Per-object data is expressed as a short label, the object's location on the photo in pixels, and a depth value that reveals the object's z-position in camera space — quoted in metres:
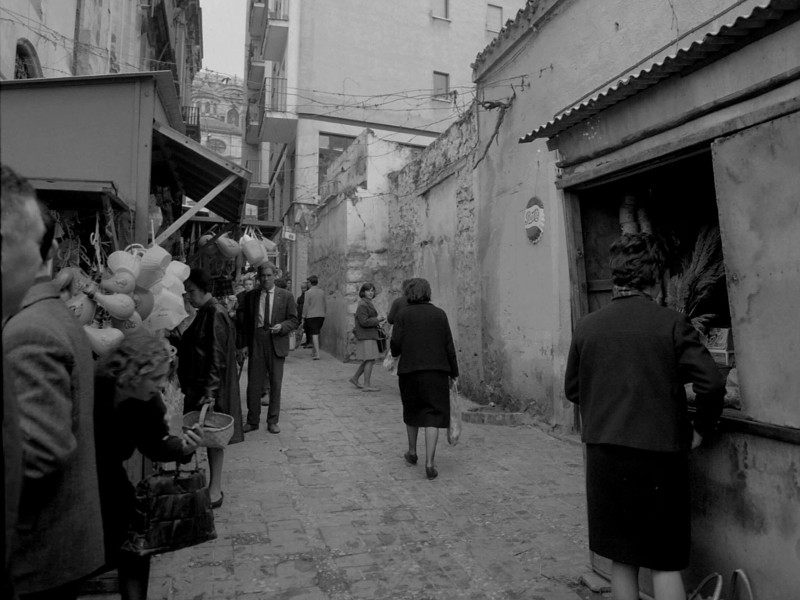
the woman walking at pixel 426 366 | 5.28
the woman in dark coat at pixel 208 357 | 4.47
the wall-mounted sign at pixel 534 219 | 7.16
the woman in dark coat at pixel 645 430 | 2.53
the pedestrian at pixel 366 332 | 9.57
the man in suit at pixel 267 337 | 6.64
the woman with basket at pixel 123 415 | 2.24
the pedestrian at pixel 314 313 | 13.62
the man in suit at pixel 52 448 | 1.71
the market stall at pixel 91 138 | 3.96
